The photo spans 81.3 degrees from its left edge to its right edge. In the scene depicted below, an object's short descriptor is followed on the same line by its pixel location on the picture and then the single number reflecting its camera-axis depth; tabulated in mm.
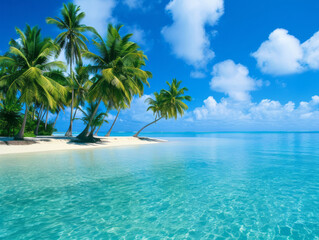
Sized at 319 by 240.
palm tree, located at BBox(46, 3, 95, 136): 21891
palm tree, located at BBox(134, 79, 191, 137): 32156
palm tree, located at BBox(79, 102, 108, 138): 22053
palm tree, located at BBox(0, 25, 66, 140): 14555
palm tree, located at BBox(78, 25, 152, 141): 19000
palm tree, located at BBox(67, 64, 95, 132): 24806
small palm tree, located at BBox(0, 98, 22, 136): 19233
